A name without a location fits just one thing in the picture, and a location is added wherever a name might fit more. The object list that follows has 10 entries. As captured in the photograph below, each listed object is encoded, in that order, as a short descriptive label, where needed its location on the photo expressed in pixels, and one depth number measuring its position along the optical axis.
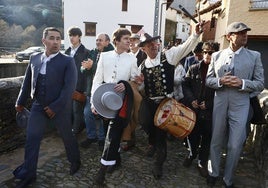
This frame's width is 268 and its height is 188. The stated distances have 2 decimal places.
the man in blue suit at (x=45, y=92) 2.60
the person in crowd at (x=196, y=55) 4.24
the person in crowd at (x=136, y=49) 4.32
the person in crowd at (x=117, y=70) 2.76
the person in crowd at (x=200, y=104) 3.06
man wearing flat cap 2.57
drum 2.70
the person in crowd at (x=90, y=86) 3.61
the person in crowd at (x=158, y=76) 2.81
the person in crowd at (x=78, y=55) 3.58
